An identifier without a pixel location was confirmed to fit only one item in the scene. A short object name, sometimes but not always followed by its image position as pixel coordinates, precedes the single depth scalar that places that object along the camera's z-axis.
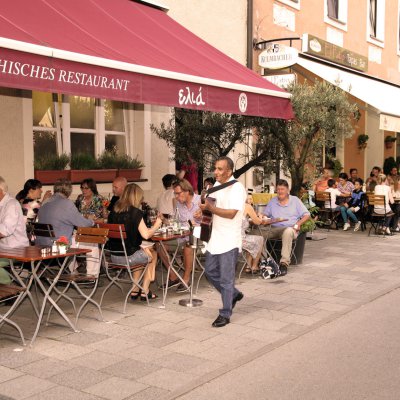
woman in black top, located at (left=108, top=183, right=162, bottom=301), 6.81
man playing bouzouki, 6.03
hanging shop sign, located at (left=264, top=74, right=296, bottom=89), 11.13
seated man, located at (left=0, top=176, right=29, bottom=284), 6.53
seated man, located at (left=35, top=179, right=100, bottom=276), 7.36
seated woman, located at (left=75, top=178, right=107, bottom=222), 9.11
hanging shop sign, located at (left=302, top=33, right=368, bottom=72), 15.43
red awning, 5.55
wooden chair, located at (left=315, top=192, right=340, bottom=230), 14.54
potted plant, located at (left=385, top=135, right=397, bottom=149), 22.34
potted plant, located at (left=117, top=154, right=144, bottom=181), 11.00
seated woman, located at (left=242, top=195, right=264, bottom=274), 8.55
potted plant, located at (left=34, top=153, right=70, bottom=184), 9.59
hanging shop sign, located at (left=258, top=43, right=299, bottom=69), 12.00
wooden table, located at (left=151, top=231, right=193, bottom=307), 7.00
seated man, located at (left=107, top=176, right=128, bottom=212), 8.67
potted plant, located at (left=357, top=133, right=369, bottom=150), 19.75
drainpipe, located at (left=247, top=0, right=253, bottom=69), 13.57
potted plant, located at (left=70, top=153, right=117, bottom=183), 10.12
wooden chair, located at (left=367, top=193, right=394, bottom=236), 13.15
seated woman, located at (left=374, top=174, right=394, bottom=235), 13.27
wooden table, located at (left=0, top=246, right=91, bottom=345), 5.48
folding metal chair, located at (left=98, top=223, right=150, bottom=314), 6.66
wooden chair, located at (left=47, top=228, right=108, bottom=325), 6.11
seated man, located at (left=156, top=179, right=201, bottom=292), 7.80
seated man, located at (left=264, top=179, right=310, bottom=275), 9.10
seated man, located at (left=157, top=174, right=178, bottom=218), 9.49
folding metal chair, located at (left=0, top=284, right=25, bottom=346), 5.38
